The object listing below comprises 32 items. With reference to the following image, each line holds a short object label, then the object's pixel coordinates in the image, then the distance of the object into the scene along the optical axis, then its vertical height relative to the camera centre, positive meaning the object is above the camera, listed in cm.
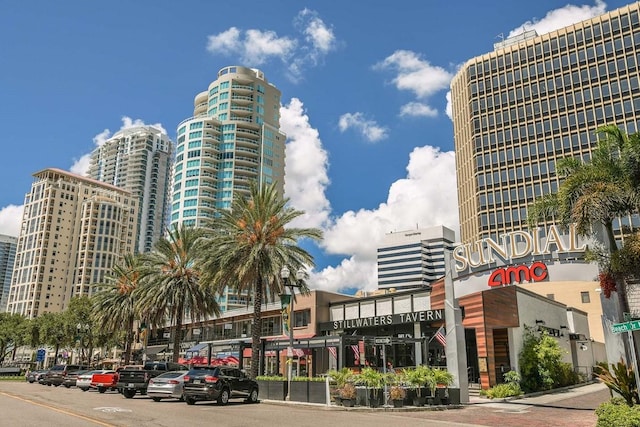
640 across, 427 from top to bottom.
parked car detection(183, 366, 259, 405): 2397 -121
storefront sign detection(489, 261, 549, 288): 3153 +487
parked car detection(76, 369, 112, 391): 3547 -146
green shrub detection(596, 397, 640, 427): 1301 -144
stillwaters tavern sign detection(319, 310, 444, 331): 3869 +288
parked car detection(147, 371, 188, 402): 2580 -135
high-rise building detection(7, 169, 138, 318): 16800 +3792
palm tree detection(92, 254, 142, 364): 5131 +538
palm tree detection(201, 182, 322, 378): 3347 +700
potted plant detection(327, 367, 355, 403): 2473 -93
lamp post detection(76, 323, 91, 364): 6268 +330
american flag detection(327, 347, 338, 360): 3544 +39
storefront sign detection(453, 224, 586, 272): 3222 +673
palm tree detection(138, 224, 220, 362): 4228 +583
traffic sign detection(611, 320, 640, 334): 1434 +83
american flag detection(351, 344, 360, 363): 3292 +49
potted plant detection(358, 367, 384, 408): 2388 -115
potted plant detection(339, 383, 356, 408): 2406 -166
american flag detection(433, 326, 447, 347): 2791 +108
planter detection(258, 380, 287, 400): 2780 -164
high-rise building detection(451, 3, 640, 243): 9631 +4714
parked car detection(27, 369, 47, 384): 5134 -173
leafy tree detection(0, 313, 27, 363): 8631 +422
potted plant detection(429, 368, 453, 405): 2470 -120
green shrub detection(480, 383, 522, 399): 2905 -182
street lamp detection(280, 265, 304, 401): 2695 +156
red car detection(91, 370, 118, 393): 3341 -138
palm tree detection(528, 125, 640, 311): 1959 +617
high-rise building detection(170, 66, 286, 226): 14725 +5942
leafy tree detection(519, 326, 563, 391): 3247 -23
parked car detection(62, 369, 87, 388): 4184 -162
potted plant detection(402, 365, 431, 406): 2422 -101
